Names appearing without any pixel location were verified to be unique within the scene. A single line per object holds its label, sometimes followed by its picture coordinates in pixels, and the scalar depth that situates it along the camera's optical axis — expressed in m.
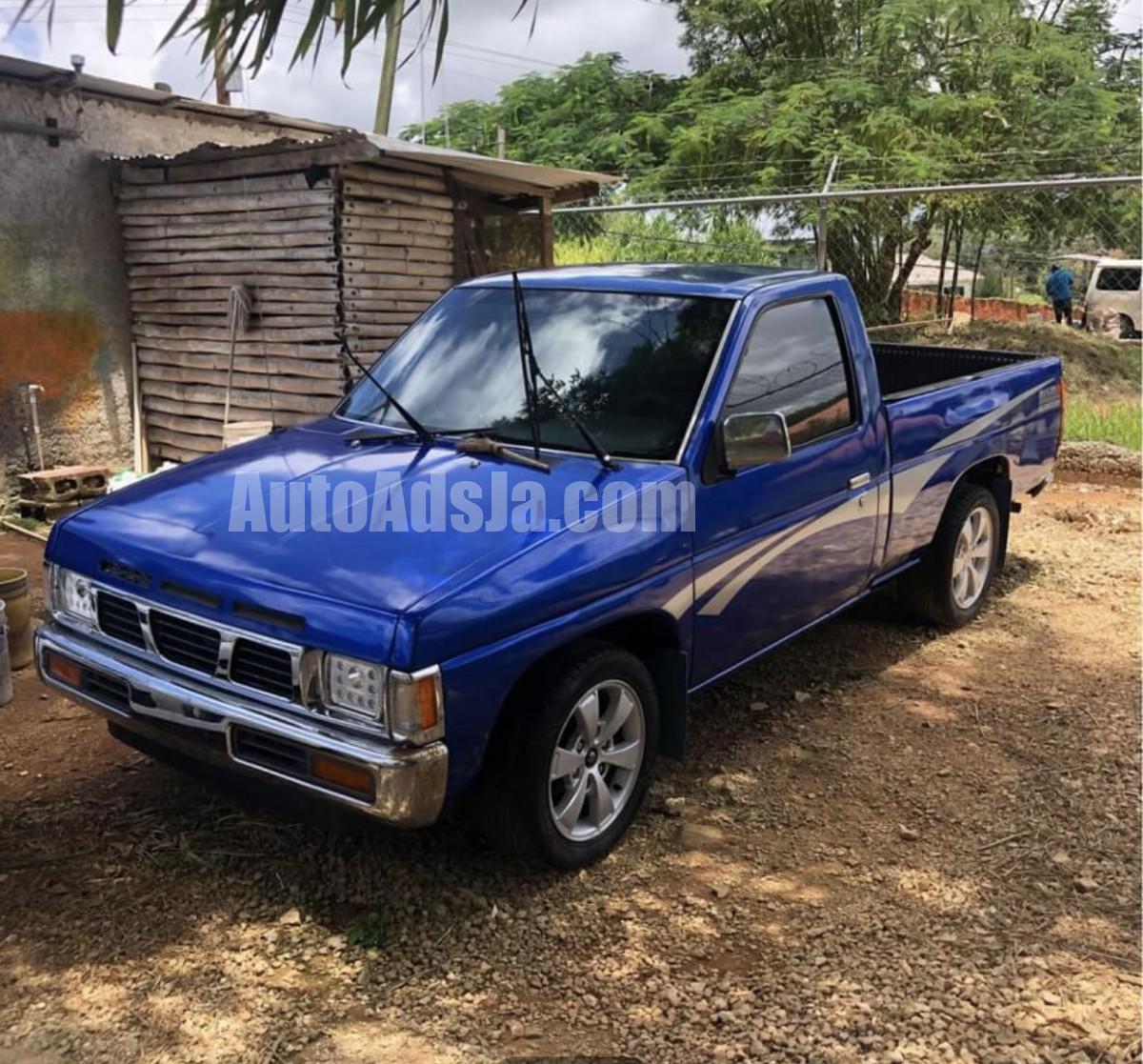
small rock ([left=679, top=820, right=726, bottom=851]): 3.73
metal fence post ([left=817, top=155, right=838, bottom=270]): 9.38
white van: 22.34
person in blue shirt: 20.70
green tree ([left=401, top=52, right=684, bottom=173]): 19.25
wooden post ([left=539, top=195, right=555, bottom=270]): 9.45
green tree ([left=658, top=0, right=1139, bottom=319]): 16.23
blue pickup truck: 2.92
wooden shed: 8.01
